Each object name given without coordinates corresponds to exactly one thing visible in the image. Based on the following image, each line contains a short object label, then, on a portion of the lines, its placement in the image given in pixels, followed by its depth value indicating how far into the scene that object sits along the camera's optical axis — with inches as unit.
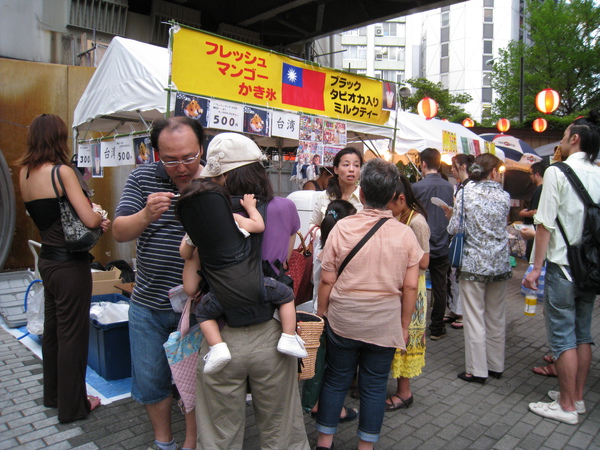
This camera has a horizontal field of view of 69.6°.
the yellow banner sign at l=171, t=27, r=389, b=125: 161.8
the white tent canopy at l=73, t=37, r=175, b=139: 178.7
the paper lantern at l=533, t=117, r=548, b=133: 588.7
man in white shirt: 124.7
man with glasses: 86.6
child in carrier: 70.9
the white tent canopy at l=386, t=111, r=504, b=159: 316.8
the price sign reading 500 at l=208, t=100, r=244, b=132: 168.1
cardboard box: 179.3
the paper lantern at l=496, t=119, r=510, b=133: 611.2
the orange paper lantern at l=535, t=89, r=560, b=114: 453.1
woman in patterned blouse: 150.7
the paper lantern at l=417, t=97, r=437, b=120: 417.4
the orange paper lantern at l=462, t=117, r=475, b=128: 645.3
